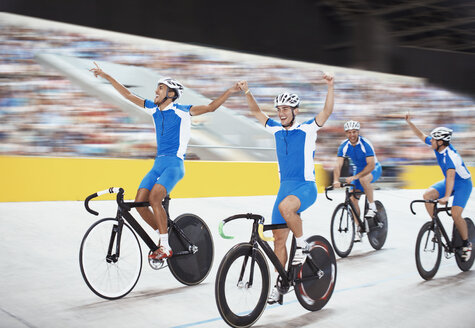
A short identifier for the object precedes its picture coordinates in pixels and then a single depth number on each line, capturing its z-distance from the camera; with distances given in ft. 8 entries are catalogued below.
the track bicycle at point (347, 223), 22.65
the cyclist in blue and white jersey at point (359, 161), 23.13
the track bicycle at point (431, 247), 19.15
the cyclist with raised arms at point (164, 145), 15.55
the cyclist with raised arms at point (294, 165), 13.87
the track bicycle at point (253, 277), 12.42
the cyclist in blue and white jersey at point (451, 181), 19.47
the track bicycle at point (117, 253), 14.35
